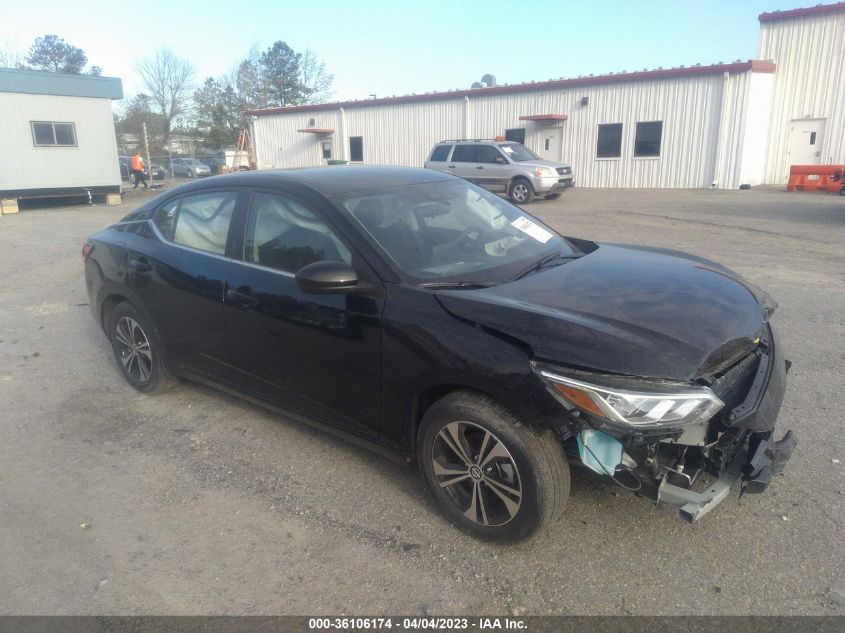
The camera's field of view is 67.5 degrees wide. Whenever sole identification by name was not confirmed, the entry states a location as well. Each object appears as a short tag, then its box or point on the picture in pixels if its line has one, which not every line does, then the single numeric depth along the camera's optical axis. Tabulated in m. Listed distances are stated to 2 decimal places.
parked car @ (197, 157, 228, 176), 43.09
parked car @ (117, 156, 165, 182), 35.84
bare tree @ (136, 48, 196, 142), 57.80
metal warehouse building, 22.34
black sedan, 2.60
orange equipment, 19.66
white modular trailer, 19.58
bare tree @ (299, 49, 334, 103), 64.44
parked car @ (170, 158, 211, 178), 40.94
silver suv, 18.38
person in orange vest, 26.69
